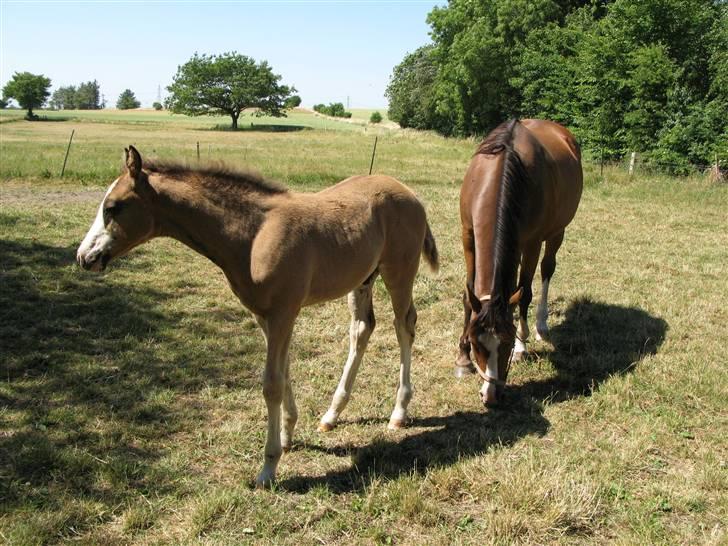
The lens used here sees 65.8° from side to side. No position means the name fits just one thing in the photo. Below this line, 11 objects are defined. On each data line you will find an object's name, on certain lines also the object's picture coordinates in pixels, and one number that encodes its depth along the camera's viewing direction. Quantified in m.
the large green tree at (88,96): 144.12
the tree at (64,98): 148.50
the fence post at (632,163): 17.32
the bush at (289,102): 66.56
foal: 3.25
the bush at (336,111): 100.00
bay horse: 4.07
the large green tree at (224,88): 61.53
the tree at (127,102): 131.50
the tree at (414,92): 46.92
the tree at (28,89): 75.44
